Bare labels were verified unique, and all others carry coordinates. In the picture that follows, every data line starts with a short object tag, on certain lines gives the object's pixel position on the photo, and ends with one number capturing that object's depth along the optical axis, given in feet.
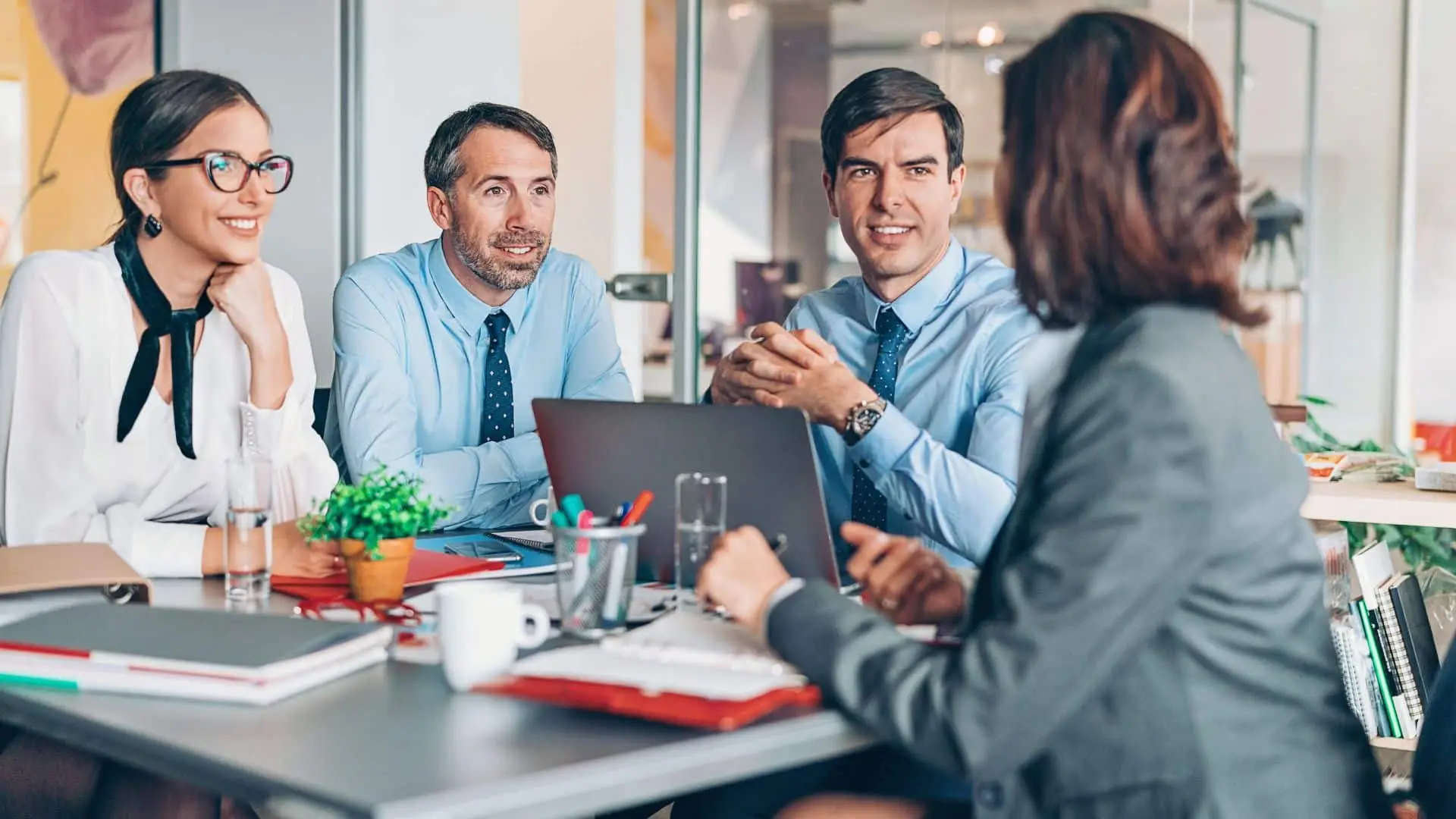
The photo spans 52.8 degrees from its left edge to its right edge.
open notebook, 4.00
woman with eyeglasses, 6.72
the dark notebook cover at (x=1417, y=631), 9.10
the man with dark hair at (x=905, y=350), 6.89
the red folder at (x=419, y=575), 5.94
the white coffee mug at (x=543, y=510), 6.68
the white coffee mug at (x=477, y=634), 4.39
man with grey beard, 8.75
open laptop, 5.35
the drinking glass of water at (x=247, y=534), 5.68
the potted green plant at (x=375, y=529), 5.61
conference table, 3.51
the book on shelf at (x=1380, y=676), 9.03
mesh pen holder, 5.12
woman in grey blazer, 3.90
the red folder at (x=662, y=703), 3.94
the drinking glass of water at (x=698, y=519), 5.45
